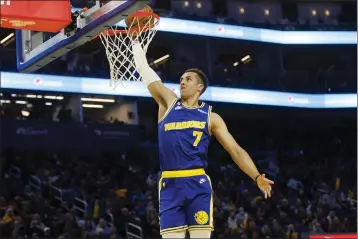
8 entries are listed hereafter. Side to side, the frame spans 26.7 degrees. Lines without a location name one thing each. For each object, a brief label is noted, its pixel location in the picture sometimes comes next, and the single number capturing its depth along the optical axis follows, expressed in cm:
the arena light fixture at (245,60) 3618
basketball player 726
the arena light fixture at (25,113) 2825
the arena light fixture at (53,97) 3068
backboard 789
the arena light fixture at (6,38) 2625
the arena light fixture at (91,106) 3323
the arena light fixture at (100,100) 3291
